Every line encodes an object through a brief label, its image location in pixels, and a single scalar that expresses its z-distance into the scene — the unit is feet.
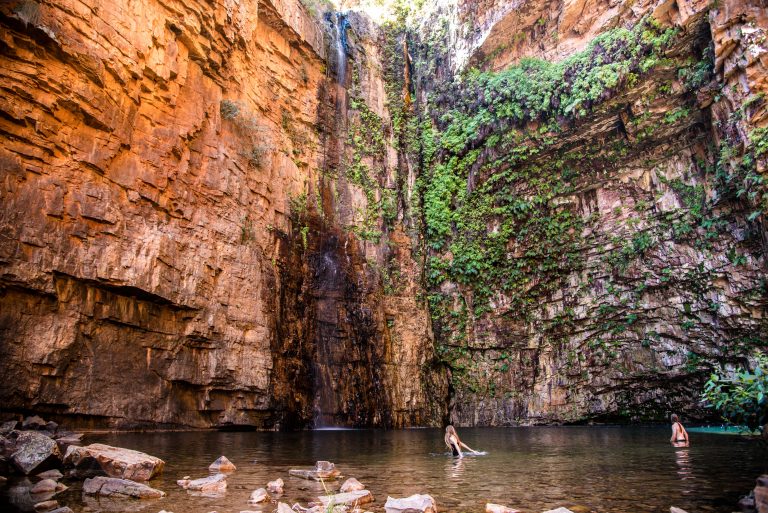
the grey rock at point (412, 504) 14.39
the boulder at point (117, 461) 19.86
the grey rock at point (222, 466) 22.59
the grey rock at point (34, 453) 19.71
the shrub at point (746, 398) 21.49
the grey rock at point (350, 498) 15.62
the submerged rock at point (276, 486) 18.24
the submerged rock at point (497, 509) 14.49
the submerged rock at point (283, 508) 14.37
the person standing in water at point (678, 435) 34.22
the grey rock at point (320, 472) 21.35
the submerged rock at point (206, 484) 18.28
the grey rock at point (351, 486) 18.07
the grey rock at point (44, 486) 16.92
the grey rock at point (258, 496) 16.54
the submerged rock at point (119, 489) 17.12
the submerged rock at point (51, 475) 19.15
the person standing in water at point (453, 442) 31.32
